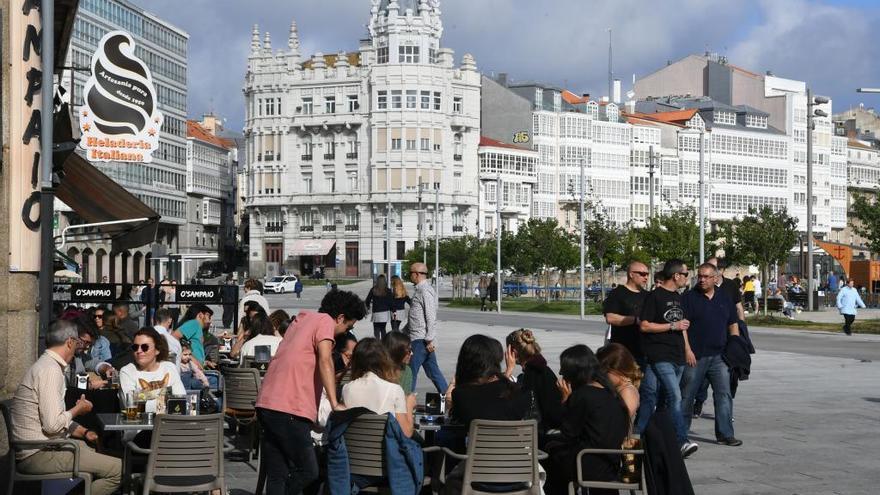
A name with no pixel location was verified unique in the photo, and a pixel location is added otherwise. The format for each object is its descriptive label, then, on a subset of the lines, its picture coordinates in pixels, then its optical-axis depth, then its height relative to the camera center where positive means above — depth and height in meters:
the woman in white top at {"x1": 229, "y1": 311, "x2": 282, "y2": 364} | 16.17 -0.70
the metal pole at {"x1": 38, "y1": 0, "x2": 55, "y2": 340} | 11.56 +0.85
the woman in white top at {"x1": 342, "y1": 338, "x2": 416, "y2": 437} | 9.22 -0.71
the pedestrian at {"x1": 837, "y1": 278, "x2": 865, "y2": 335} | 40.09 -0.67
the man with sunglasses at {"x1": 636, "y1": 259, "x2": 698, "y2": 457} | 13.48 -0.64
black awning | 18.22 +1.02
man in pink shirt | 9.45 -0.83
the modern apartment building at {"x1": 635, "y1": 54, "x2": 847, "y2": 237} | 137.62 +14.70
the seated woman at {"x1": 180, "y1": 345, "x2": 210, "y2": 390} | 15.36 -1.07
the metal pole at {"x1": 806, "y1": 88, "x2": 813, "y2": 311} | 54.28 +3.38
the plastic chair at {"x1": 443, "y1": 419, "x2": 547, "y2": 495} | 8.91 -1.11
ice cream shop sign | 18.50 +2.21
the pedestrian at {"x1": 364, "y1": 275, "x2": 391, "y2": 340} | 22.19 -0.42
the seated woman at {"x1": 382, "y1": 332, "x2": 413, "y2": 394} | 11.40 -0.57
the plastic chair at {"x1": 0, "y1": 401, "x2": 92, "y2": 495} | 9.14 -1.18
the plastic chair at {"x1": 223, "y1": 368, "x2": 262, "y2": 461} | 12.96 -1.07
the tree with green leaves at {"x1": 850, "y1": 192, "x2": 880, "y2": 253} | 47.84 +2.13
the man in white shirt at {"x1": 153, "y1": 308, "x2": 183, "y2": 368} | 15.08 -0.60
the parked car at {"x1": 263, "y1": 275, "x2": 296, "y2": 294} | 94.38 -0.64
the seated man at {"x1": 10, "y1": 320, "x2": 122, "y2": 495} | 9.28 -0.86
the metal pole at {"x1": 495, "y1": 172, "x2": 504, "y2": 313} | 63.38 -0.28
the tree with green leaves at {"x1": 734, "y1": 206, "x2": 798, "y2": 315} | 56.88 +1.54
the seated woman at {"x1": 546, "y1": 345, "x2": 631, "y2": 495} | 9.32 -0.95
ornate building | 115.12 +10.65
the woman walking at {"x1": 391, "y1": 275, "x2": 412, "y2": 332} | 21.99 -0.39
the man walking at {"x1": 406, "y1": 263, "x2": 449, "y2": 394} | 17.92 -0.63
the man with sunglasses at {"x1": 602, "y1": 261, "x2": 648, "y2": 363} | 13.70 -0.27
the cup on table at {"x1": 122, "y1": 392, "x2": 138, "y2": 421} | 10.58 -1.01
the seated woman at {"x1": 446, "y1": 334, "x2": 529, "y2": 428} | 9.64 -0.76
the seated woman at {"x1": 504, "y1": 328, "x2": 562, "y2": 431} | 10.83 -0.83
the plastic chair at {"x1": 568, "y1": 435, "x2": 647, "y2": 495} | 9.12 -1.32
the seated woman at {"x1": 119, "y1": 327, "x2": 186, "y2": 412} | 11.34 -0.76
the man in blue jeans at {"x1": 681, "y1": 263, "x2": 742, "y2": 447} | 14.40 -0.66
